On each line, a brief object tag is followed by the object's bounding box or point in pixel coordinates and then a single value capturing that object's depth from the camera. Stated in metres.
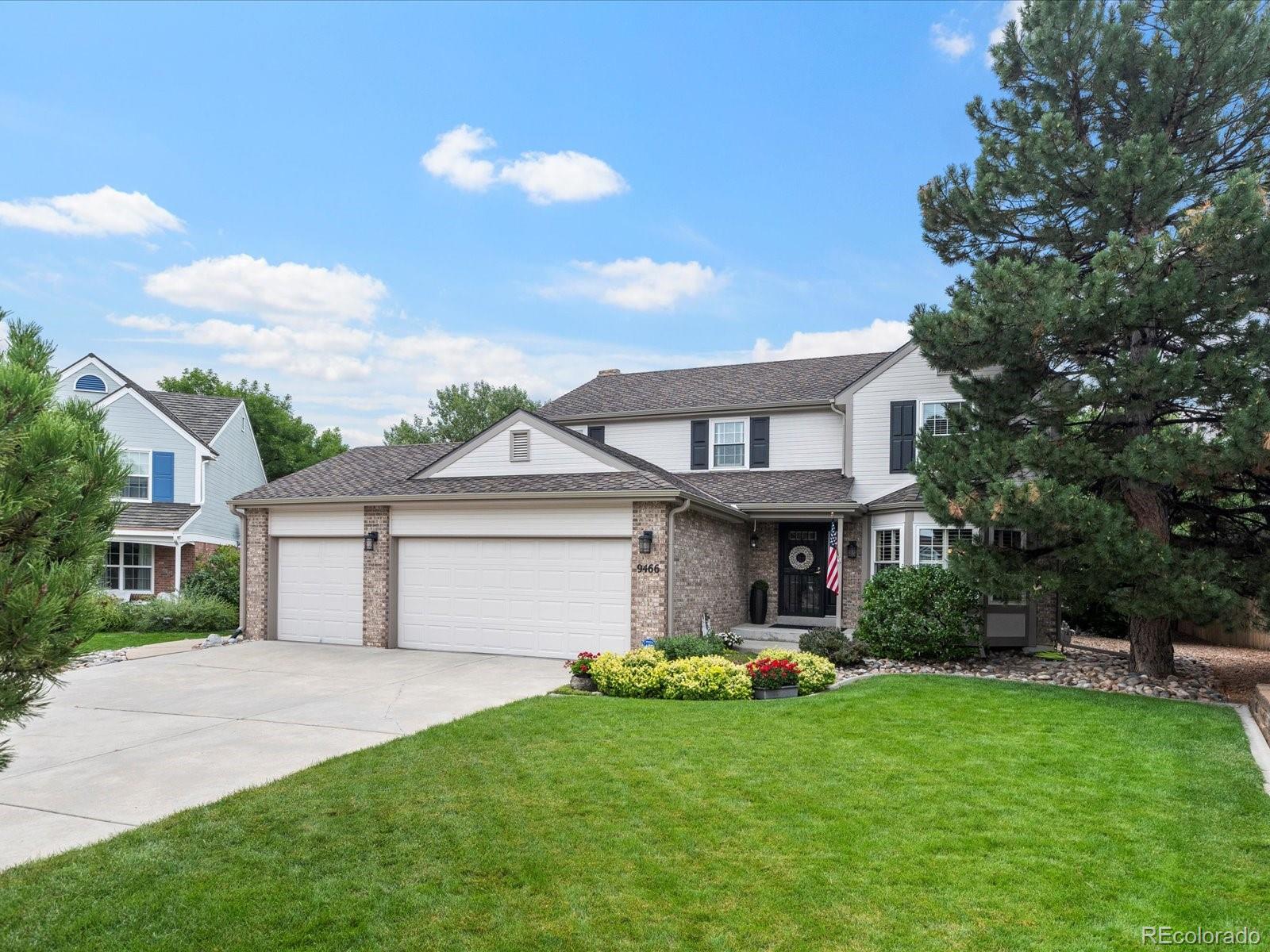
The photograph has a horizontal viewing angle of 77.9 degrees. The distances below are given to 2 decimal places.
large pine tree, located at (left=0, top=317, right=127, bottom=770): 2.86
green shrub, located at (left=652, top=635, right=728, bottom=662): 11.88
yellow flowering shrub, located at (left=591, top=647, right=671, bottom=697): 10.44
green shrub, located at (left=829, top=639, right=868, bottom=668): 12.98
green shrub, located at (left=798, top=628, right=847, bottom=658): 13.23
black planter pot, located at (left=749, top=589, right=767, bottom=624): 16.94
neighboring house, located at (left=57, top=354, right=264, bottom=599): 22.67
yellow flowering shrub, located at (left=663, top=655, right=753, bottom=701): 10.16
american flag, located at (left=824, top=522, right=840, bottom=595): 14.76
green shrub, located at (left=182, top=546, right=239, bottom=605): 20.61
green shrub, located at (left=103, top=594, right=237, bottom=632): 18.55
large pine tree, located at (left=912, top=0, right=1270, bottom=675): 10.20
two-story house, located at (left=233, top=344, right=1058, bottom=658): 13.55
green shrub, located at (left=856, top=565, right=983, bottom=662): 12.81
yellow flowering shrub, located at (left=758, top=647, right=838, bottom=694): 10.73
